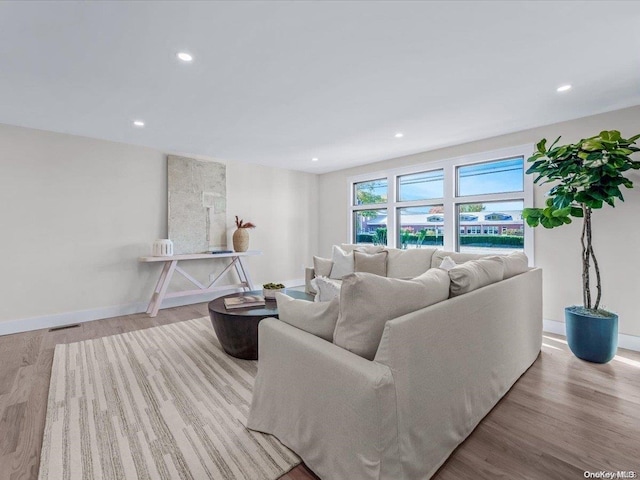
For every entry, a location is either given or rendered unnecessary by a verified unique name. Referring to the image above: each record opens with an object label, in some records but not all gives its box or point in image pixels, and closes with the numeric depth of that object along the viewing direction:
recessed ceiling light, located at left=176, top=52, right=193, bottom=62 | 1.99
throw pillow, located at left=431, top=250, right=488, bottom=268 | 3.29
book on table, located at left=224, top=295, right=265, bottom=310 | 2.74
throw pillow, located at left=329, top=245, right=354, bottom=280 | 4.15
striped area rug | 1.43
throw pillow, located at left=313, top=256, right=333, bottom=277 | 4.31
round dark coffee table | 2.50
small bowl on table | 3.00
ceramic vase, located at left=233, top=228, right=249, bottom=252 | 4.79
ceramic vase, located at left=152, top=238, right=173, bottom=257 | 4.00
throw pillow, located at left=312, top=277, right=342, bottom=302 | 1.83
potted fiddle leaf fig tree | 2.52
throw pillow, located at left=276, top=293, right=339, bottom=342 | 1.46
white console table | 4.00
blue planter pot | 2.52
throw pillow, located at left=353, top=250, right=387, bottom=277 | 3.96
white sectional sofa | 1.14
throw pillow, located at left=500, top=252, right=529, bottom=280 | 2.29
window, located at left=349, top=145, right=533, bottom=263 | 3.73
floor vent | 3.40
